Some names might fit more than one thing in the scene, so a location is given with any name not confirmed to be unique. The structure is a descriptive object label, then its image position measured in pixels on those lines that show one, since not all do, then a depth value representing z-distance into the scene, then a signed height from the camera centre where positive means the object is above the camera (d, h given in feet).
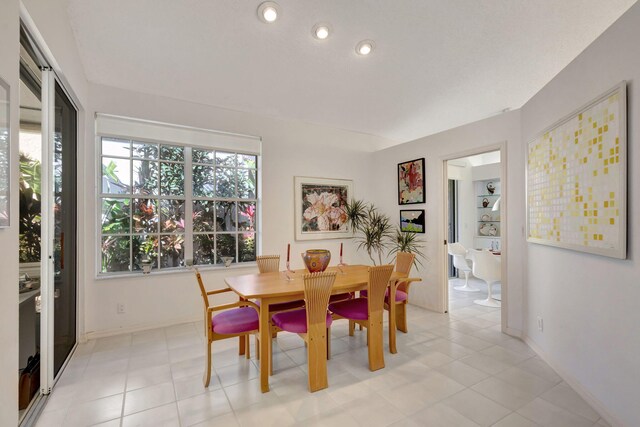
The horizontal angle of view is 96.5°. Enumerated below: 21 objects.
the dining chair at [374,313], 8.03 -2.92
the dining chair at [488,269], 13.83 -2.73
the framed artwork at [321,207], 14.66 +0.44
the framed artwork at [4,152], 4.35 +1.03
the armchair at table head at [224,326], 7.36 -2.87
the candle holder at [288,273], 8.73 -1.93
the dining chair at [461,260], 17.38 -2.87
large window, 11.08 +0.50
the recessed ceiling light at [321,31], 8.99 +5.92
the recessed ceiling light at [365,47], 9.69 +5.81
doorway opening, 18.29 +0.14
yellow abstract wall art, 5.52 +0.78
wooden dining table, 7.06 -1.95
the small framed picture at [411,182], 13.98 +1.65
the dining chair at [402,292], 10.48 -2.91
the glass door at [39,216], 6.34 +0.05
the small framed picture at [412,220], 14.01 -0.28
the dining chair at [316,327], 6.96 -2.87
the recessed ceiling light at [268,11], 8.14 +5.96
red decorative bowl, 8.96 -1.40
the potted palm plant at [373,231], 15.35 -0.89
